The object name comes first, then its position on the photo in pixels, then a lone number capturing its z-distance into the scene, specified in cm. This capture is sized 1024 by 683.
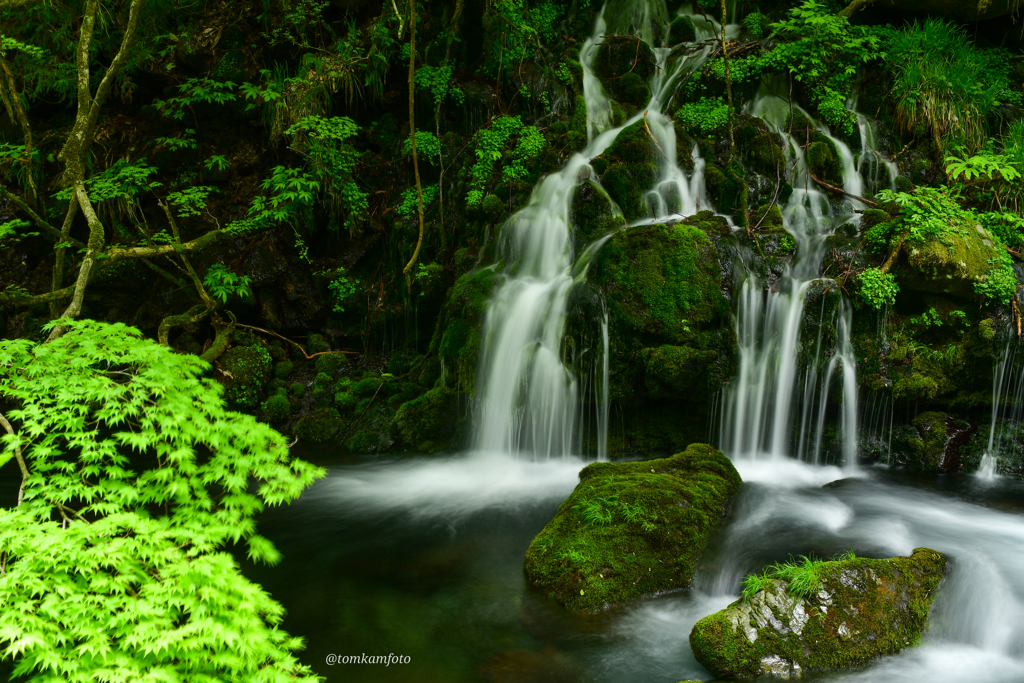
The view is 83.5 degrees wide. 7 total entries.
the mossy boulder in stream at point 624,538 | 436
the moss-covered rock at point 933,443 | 663
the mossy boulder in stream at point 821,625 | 348
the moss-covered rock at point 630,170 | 880
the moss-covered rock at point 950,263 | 650
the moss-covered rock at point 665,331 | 678
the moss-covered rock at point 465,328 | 801
